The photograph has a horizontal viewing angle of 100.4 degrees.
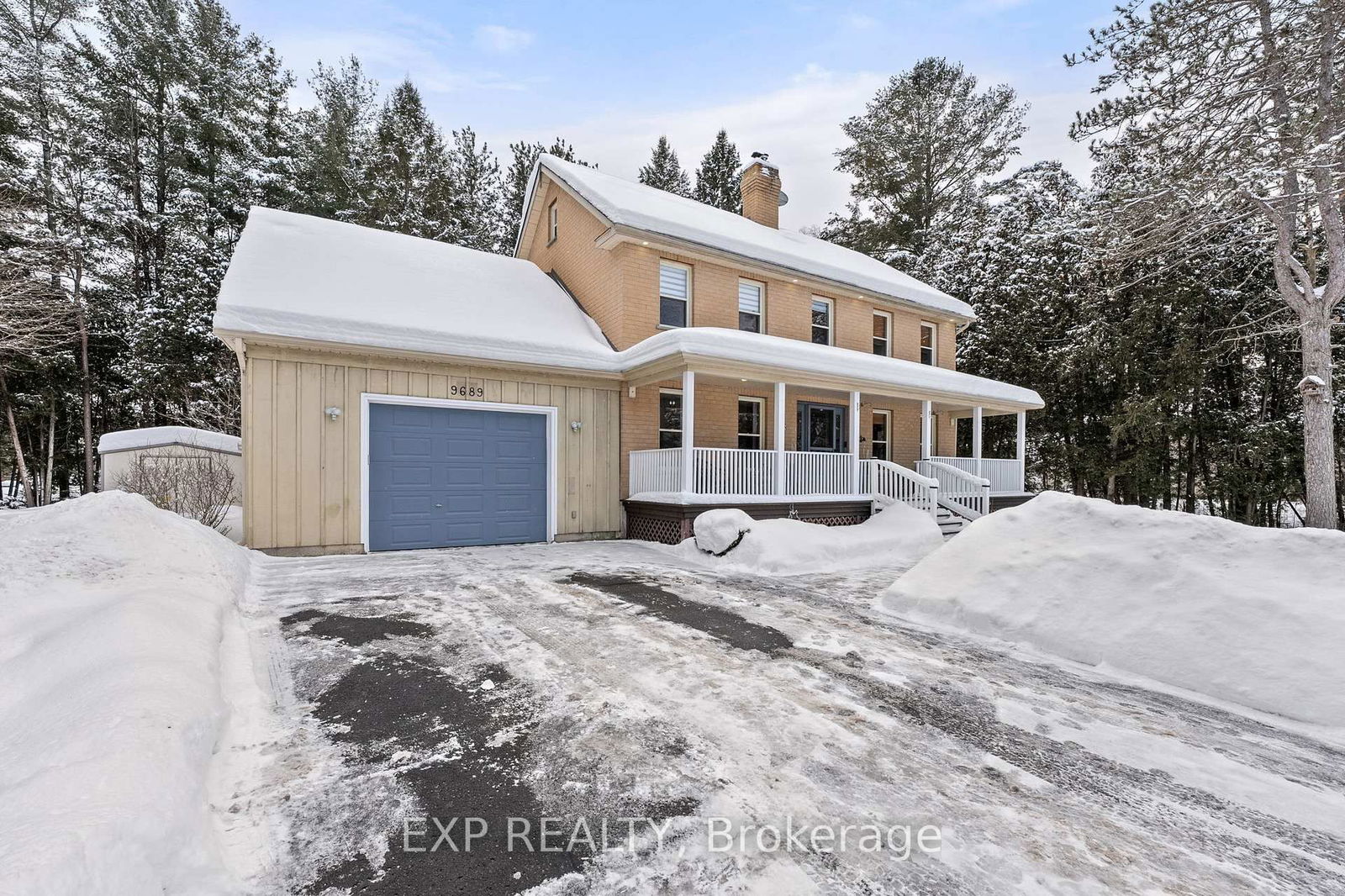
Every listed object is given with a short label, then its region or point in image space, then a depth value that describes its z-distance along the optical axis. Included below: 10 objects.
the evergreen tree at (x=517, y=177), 22.66
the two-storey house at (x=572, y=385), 7.57
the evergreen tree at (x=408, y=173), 20.84
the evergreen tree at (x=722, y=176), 26.73
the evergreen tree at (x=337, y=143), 19.66
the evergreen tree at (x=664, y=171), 26.98
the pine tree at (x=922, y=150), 22.09
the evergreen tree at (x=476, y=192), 21.86
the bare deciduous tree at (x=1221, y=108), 6.49
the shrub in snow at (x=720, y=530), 7.55
